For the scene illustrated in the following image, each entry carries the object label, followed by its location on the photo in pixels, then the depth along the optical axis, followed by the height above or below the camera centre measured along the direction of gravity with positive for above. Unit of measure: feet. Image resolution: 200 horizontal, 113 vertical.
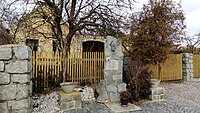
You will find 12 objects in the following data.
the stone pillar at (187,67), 26.66 -1.28
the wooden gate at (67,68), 15.47 -1.02
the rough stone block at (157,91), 15.80 -3.50
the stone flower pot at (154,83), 16.19 -2.66
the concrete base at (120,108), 13.35 -4.70
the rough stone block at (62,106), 12.65 -4.22
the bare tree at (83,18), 18.65 +5.64
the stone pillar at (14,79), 10.19 -1.46
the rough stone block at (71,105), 12.80 -4.18
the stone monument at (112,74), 14.30 -1.49
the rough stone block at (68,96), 12.69 -3.41
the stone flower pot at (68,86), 13.09 -2.51
